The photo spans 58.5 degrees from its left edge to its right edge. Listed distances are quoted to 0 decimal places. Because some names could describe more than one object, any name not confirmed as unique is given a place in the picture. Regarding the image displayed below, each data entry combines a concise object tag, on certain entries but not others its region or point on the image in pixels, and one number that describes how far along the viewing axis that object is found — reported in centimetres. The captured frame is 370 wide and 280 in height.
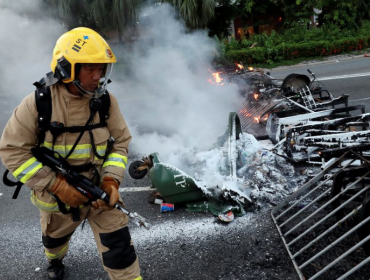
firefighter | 216
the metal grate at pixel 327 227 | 255
